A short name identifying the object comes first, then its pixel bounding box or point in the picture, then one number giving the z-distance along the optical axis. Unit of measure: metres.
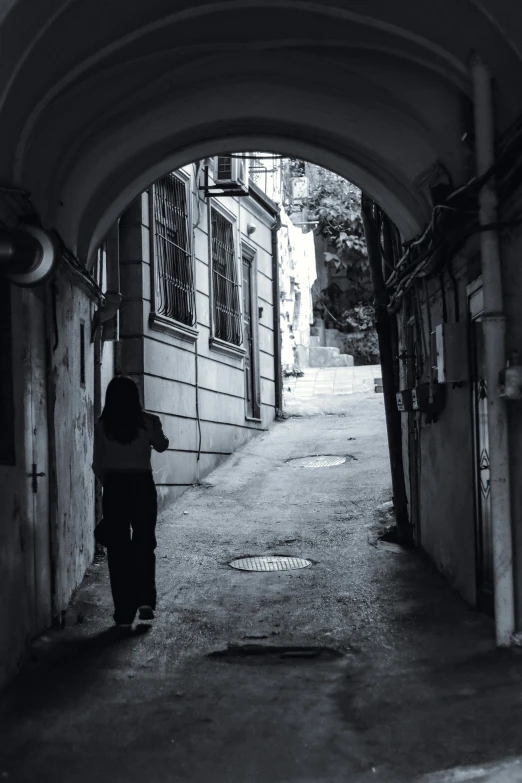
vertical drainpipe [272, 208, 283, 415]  17.17
